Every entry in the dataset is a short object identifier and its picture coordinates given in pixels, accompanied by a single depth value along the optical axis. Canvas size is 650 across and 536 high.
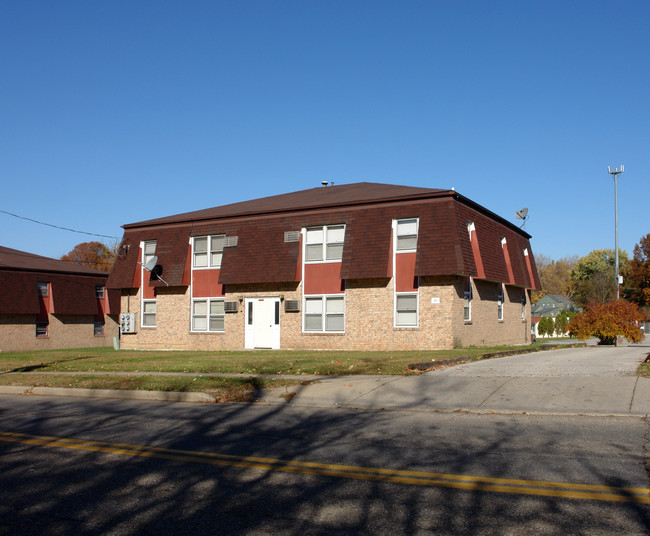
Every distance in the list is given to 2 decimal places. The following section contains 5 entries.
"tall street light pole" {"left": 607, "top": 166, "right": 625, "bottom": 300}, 51.50
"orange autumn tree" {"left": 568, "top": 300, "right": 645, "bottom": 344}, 24.69
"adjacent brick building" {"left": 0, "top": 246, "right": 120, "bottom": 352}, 41.97
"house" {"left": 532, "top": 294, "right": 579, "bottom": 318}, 93.62
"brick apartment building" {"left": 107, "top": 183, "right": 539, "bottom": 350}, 24.50
